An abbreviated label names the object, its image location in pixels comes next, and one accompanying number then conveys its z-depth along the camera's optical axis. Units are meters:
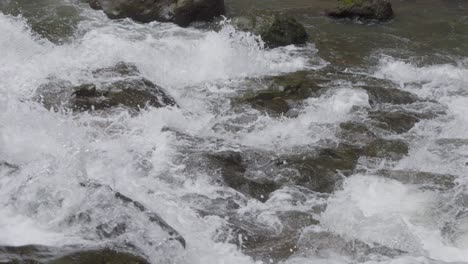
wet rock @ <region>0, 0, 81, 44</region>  22.39
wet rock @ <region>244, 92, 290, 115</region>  16.08
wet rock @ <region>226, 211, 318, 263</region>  9.70
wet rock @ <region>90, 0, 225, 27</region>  24.80
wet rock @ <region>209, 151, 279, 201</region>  11.78
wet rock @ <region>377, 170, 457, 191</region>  12.18
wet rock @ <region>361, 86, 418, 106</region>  16.94
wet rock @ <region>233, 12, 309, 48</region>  22.11
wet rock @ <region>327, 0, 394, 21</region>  25.94
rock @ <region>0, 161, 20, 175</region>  10.32
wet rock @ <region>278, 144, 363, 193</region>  12.23
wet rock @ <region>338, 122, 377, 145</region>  14.27
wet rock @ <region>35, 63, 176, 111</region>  15.37
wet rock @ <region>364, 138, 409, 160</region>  13.60
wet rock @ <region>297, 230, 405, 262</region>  9.59
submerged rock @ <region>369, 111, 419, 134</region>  15.11
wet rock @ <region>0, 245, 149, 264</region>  7.61
